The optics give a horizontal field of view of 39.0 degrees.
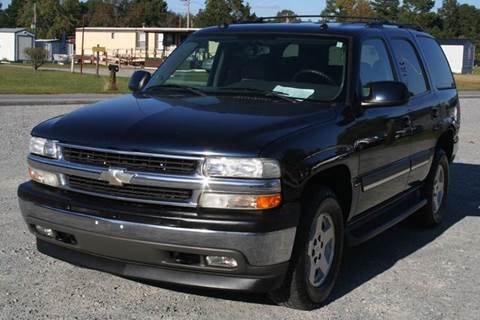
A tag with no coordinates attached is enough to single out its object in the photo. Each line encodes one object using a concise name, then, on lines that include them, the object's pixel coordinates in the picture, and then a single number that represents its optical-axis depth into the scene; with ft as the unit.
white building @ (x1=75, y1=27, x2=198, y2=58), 225.15
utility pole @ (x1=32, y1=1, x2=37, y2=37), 322.96
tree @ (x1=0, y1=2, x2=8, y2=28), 441.27
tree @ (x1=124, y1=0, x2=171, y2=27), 353.31
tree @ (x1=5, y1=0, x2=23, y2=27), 446.19
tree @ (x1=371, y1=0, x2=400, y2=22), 339.48
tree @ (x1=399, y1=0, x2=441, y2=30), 309.83
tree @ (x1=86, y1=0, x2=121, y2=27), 378.53
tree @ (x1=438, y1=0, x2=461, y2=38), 399.20
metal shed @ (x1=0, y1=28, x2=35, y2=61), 238.48
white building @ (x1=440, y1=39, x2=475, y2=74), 242.17
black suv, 12.68
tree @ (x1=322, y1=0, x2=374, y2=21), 302.39
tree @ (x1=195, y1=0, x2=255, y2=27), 242.99
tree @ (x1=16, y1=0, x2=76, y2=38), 329.27
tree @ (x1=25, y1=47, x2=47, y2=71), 156.76
